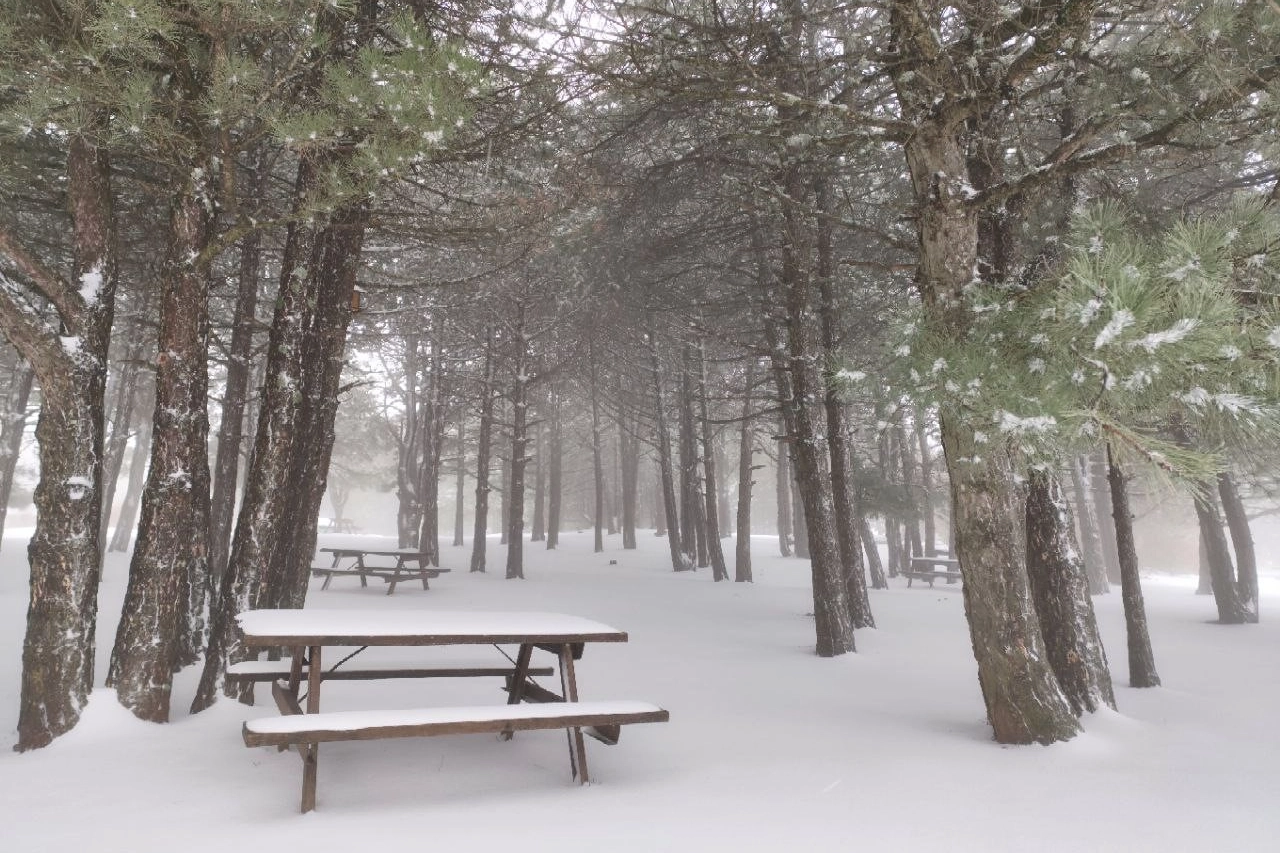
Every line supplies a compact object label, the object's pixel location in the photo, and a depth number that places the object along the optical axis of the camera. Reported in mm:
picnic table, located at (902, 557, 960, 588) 17266
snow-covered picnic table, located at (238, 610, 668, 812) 3262
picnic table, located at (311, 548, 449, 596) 12414
